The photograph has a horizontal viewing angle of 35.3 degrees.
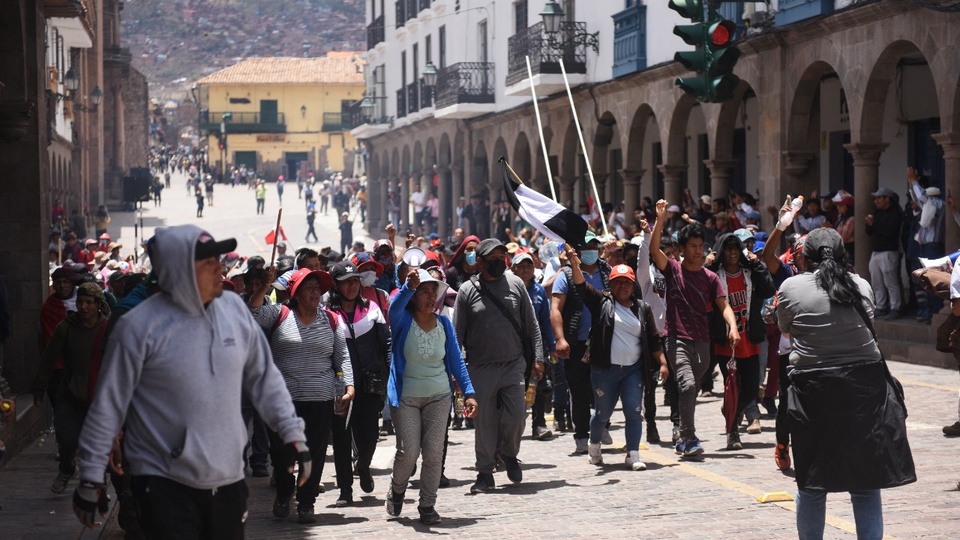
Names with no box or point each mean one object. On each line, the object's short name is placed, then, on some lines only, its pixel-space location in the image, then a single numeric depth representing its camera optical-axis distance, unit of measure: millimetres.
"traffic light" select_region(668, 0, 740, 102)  12609
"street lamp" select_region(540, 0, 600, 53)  29297
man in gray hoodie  5305
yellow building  100188
